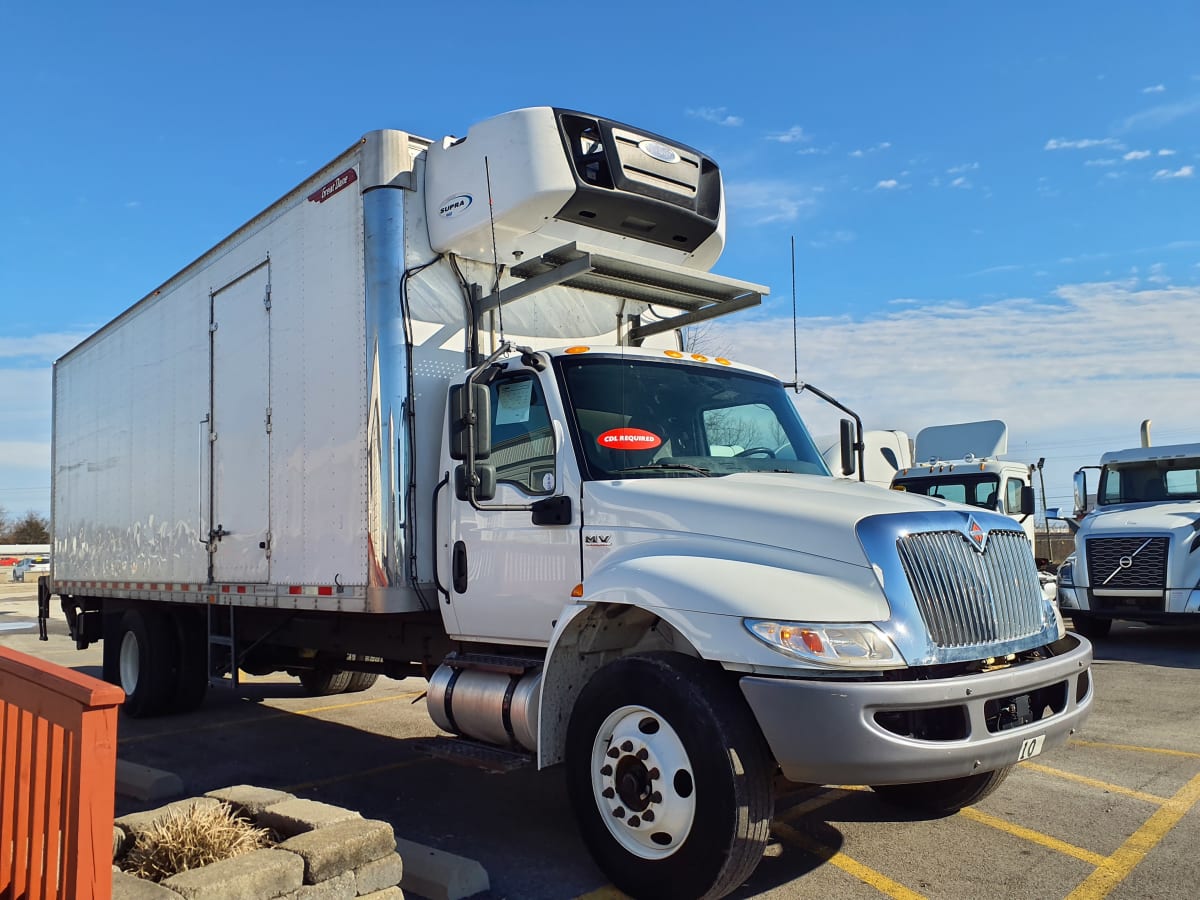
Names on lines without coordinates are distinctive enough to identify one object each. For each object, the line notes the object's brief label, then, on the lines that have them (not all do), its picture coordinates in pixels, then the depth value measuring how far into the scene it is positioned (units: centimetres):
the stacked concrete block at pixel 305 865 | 337
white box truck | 383
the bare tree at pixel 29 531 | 7681
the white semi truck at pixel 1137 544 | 1226
